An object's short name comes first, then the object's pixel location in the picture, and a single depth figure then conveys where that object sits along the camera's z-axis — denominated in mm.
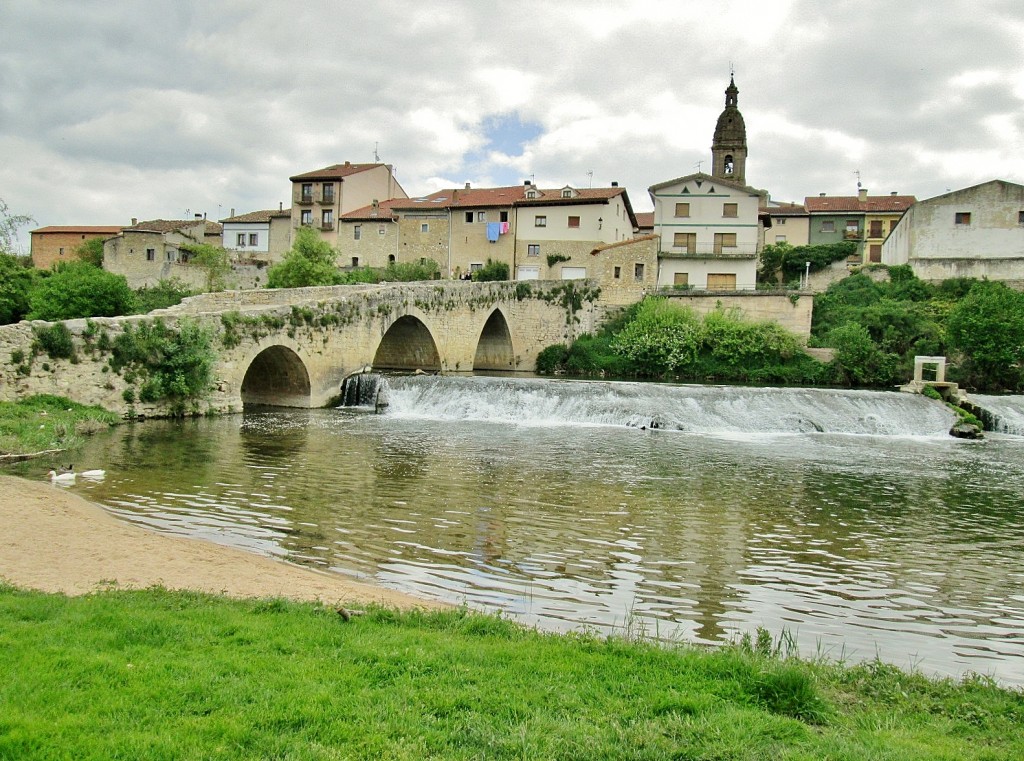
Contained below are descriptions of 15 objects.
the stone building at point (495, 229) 47844
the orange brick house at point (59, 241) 63875
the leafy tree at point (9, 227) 20344
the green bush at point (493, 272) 47531
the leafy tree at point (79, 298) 37031
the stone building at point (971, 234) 41750
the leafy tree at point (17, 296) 34562
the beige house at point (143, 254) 55125
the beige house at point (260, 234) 57062
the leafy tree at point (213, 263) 46562
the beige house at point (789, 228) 56000
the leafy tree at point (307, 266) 40219
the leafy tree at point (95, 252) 58438
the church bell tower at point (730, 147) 55000
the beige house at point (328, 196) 54656
